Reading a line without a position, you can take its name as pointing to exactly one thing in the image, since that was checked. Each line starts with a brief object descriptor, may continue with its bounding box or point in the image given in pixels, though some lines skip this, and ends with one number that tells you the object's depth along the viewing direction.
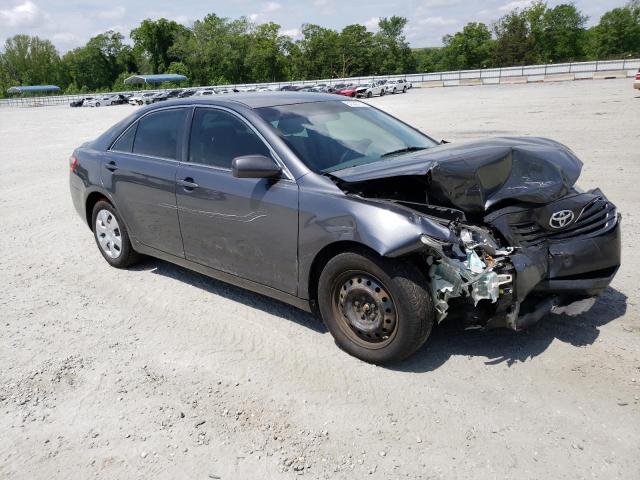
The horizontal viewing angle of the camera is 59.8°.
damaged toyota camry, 3.42
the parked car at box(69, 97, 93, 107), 60.72
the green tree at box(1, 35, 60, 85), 124.26
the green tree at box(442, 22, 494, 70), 92.06
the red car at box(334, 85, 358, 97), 42.58
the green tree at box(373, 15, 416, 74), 96.44
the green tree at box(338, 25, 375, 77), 97.38
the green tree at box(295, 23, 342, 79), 97.25
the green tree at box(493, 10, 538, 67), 86.38
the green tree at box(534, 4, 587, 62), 88.50
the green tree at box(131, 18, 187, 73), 111.00
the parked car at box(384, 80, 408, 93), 47.06
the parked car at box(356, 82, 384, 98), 43.66
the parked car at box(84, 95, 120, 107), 58.31
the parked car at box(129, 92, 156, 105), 52.39
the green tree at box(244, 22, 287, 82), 100.44
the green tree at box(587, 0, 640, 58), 82.50
